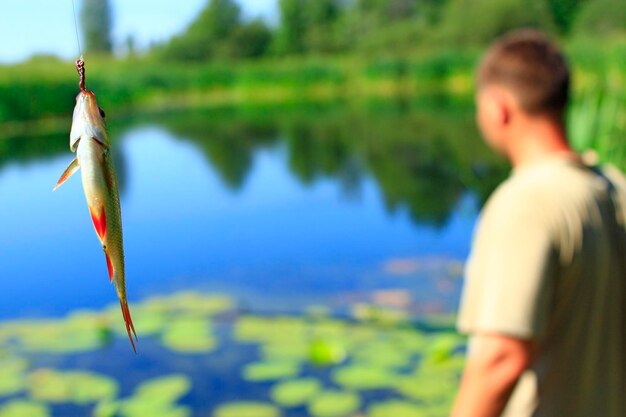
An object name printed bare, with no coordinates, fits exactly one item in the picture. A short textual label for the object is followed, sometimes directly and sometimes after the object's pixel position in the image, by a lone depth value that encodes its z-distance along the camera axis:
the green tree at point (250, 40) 25.08
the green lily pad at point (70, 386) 2.93
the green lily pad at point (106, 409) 2.75
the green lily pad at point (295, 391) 2.84
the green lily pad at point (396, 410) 2.69
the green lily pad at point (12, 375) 2.98
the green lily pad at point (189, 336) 3.41
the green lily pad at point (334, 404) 2.73
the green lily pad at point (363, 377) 2.92
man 0.99
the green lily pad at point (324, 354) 3.14
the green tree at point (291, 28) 27.23
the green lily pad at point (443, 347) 3.10
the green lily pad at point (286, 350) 3.22
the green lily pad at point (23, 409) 2.76
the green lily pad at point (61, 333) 3.45
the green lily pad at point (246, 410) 2.76
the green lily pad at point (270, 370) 3.05
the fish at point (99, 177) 0.52
